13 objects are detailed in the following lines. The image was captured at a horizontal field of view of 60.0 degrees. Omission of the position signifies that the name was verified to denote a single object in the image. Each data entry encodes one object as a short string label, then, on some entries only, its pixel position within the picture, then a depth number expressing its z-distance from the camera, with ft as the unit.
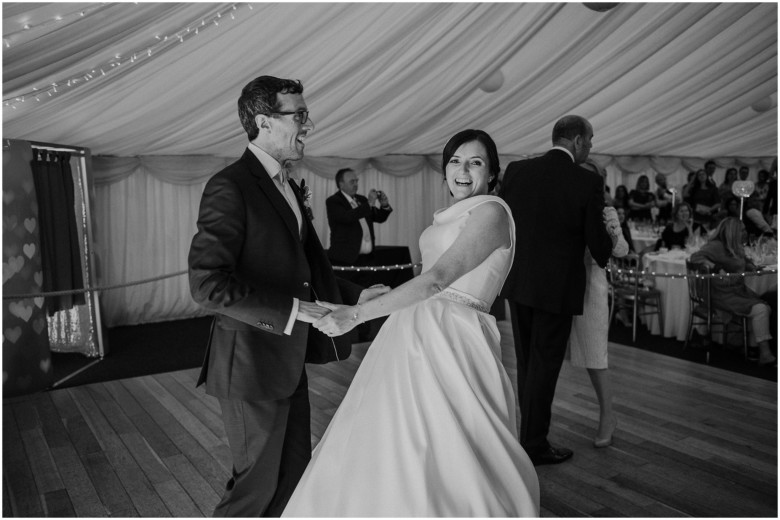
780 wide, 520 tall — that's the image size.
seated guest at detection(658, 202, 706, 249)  23.11
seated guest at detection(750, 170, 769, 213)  33.78
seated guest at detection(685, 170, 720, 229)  29.91
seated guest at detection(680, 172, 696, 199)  31.54
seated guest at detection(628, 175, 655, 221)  32.19
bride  6.06
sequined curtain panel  19.74
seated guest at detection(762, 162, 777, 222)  30.78
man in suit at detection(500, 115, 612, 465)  10.47
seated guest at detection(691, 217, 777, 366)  17.46
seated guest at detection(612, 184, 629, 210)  31.21
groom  6.05
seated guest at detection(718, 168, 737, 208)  28.24
